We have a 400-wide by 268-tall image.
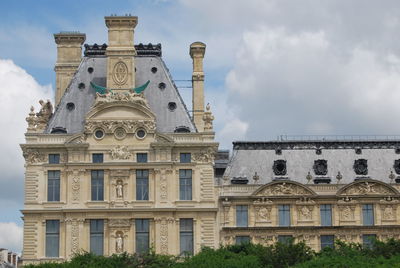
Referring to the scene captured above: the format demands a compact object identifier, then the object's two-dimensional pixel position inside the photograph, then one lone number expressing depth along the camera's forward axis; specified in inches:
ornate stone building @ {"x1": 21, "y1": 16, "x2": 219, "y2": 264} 3385.8
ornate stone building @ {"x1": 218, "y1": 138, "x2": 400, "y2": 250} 3469.5
